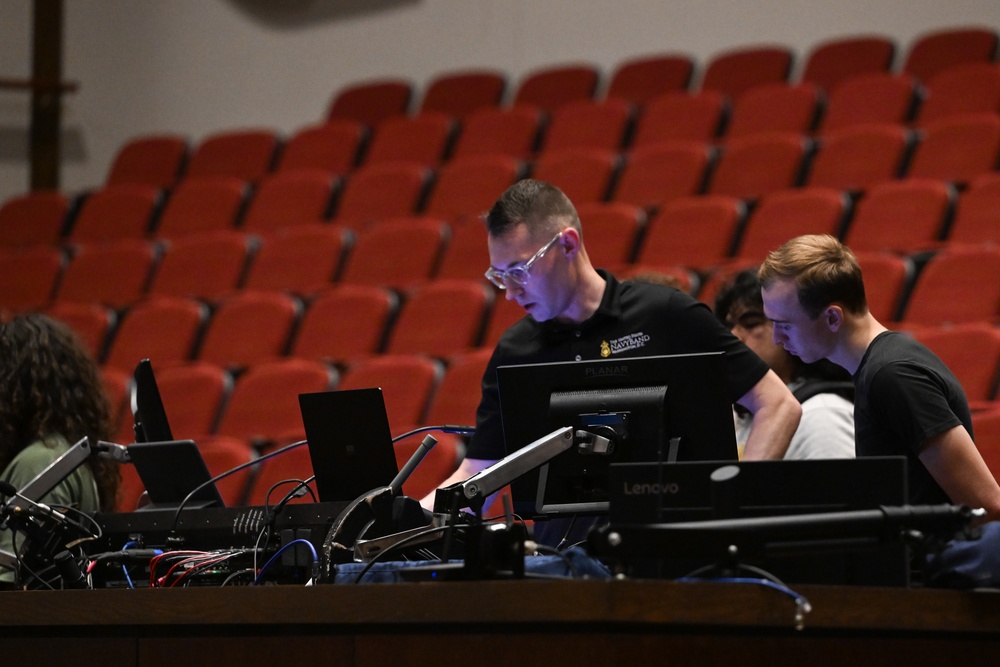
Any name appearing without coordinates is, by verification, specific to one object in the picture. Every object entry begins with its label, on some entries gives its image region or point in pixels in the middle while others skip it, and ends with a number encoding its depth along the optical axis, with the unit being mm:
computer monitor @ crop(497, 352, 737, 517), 16772
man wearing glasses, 17301
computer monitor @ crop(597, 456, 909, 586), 16247
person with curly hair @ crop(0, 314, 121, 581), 17721
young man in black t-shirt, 16639
